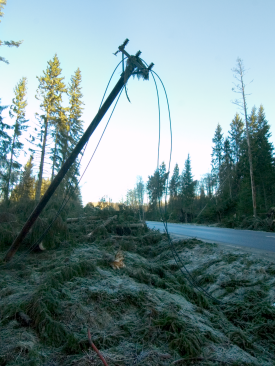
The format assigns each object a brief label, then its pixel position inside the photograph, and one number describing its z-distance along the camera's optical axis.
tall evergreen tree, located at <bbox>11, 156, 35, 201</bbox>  24.37
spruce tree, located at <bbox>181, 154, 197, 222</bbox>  46.19
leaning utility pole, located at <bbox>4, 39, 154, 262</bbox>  5.29
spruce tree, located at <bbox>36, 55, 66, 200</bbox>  25.66
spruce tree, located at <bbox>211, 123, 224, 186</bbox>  44.88
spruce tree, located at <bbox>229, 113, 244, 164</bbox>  41.44
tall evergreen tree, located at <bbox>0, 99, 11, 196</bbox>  18.83
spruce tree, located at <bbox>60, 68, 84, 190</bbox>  26.52
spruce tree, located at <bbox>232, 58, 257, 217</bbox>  21.77
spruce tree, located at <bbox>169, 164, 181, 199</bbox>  57.16
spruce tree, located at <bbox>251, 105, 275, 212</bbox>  28.38
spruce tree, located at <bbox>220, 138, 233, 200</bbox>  38.72
